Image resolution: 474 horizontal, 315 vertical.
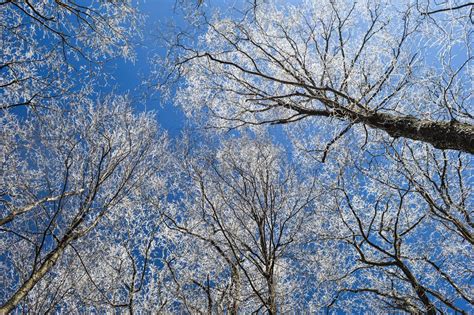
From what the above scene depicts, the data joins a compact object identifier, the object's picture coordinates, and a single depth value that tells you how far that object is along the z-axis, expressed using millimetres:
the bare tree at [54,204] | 4459
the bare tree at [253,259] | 4930
